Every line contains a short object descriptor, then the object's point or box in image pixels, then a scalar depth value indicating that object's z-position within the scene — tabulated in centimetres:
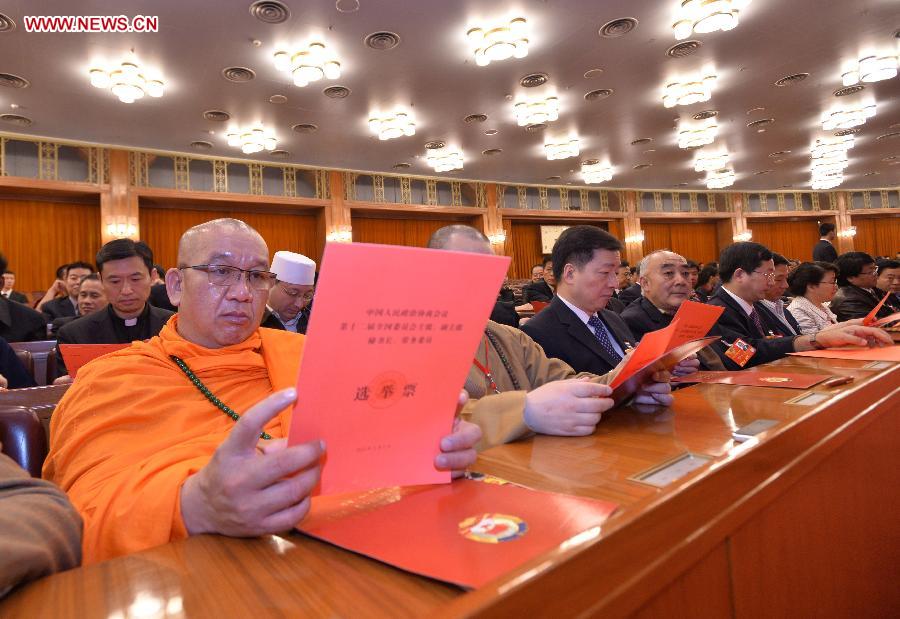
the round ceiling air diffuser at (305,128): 730
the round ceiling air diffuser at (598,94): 678
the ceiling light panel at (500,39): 496
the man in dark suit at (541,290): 683
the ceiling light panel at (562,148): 864
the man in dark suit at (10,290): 581
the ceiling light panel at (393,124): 702
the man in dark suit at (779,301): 331
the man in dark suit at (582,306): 218
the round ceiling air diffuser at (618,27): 510
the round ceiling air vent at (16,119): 641
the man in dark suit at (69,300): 443
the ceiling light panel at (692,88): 654
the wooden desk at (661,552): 44
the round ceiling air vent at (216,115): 662
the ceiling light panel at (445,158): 870
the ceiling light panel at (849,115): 796
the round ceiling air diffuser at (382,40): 500
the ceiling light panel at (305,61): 510
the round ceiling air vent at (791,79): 674
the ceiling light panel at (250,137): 722
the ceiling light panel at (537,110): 687
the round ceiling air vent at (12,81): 537
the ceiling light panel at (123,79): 525
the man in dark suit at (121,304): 288
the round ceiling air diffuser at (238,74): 551
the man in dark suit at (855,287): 419
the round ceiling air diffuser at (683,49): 564
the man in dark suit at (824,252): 561
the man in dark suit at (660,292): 264
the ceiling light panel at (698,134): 833
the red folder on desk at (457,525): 47
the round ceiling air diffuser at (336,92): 612
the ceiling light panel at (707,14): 469
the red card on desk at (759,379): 124
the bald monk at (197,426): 57
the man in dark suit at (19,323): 316
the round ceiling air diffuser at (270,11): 435
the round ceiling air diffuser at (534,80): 618
